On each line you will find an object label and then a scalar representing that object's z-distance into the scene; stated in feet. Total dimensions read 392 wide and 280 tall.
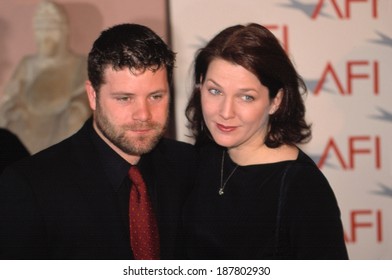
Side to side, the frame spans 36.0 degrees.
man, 6.90
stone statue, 12.44
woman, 6.77
